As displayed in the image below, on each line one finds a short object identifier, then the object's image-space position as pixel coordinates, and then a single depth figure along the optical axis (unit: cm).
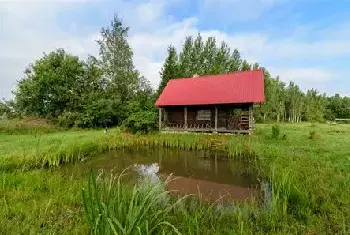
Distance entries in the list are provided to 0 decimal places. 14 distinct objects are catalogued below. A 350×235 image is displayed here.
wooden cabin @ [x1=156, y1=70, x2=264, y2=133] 1905
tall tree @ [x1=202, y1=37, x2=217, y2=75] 4259
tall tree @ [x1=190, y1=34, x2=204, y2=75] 4197
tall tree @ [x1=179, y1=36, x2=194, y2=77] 4175
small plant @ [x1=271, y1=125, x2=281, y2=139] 1504
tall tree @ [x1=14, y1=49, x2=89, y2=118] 2667
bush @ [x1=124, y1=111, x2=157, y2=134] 1944
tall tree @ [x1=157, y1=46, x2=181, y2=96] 3074
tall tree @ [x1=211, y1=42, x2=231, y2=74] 4204
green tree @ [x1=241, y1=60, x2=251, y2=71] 4145
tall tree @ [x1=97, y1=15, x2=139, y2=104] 3028
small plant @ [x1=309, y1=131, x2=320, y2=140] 1519
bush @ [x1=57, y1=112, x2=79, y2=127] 2573
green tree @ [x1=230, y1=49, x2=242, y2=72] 4341
